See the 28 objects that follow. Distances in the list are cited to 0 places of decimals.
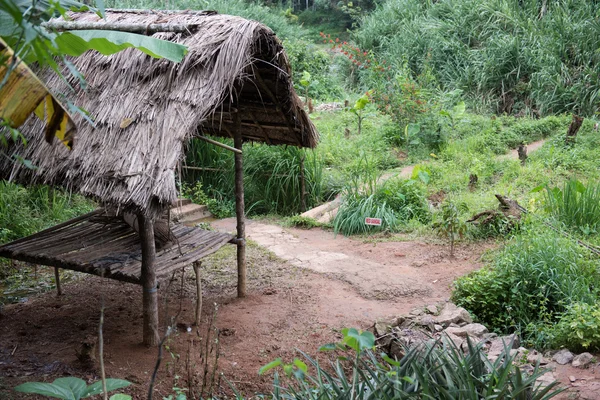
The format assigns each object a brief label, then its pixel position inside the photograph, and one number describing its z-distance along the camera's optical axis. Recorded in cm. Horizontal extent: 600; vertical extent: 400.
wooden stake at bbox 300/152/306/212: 915
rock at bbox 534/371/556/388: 372
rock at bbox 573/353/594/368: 433
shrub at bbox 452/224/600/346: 523
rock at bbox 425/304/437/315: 536
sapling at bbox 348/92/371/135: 1176
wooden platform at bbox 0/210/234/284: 465
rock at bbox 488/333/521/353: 440
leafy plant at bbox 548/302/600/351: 450
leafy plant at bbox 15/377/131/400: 236
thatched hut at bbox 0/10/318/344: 403
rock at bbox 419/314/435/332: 493
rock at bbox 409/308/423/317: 533
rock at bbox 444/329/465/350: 442
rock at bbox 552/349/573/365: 445
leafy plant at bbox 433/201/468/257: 707
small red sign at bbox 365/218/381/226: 793
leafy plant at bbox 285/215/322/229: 844
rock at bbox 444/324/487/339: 475
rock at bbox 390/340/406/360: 452
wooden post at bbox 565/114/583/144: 997
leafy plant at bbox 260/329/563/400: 275
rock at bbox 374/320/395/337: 499
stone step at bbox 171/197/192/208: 907
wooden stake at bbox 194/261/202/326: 501
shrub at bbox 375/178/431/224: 830
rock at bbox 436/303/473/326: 505
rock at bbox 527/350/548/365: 424
